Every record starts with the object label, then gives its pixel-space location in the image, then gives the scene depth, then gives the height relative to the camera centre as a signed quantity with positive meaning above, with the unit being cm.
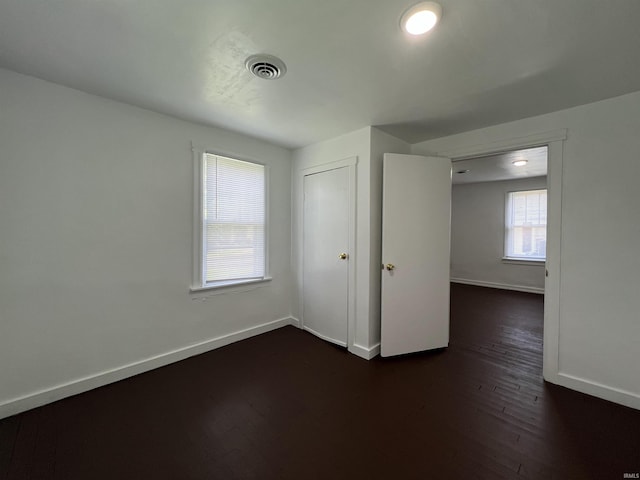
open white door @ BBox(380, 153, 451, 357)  265 -13
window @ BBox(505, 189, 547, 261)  543 +32
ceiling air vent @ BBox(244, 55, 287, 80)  160 +111
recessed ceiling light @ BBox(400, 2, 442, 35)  121 +110
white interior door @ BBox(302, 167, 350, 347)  290 -21
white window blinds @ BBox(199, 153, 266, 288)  276 +16
